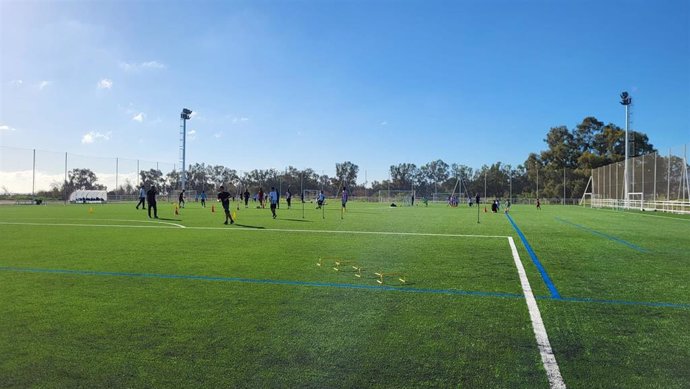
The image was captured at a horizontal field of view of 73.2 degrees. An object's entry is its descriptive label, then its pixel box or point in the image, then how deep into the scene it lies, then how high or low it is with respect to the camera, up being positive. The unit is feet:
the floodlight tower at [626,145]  143.84 +18.49
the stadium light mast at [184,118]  238.31 +40.93
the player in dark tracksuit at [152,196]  78.07 -0.05
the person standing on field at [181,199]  147.42 -1.09
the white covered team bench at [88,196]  198.76 -0.56
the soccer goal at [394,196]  254.47 +1.70
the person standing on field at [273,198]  77.28 -0.11
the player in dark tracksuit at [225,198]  65.26 -0.26
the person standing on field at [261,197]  127.95 +0.06
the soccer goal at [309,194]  264.64 +2.29
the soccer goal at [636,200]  133.38 +0.50
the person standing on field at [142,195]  108.24 +0.03
